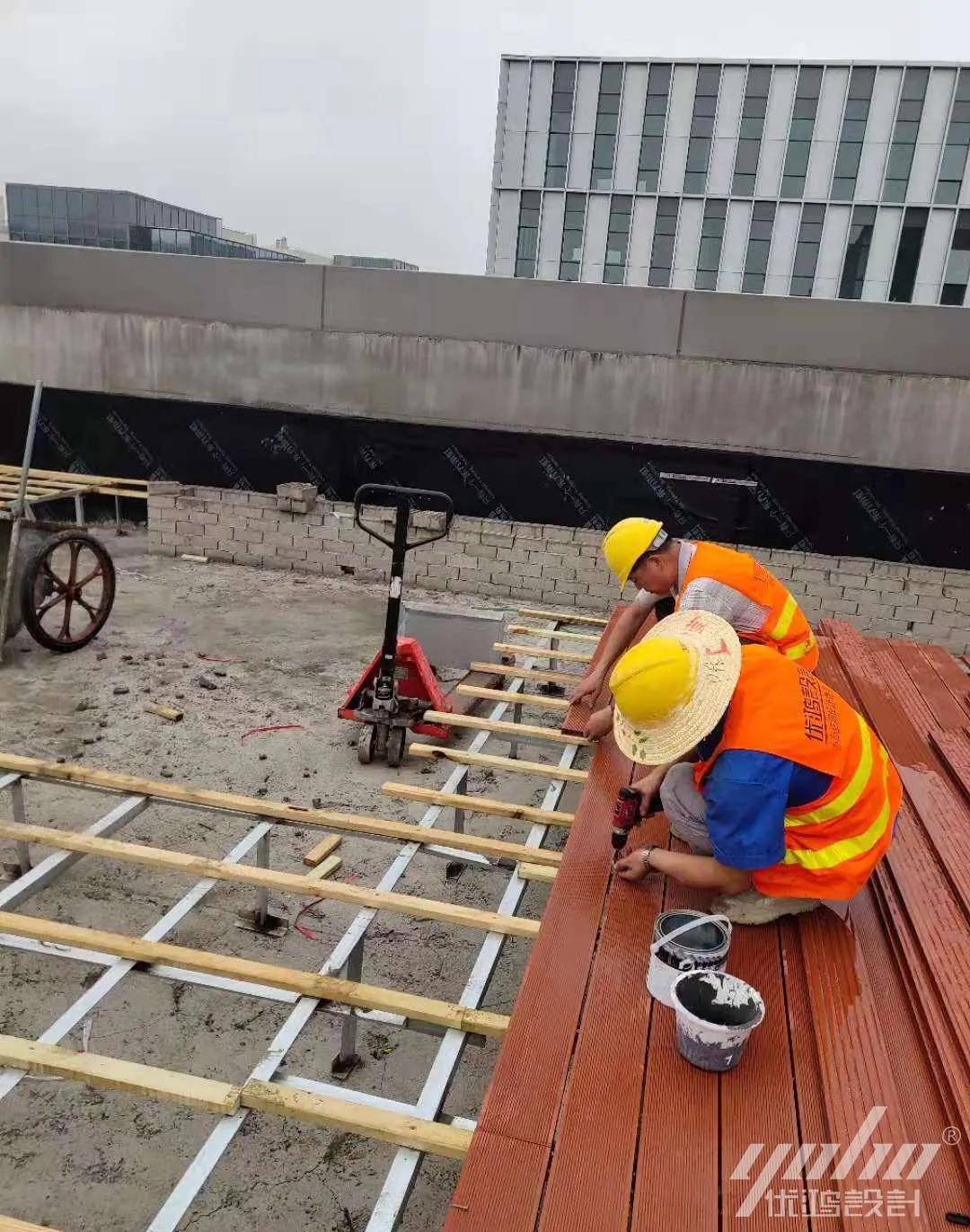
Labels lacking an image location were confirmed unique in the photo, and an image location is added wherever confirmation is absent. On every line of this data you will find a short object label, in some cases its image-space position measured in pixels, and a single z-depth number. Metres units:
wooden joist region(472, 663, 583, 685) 5.55
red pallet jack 5.51
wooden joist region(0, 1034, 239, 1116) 2.25
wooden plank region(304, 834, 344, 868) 4.49
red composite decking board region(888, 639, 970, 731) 4.80
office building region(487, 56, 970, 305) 33.53
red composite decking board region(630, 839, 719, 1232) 1.89
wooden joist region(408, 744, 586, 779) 4.19
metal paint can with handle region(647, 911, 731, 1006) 2.48
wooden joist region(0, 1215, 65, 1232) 1.91
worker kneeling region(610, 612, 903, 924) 2.53
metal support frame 2.06
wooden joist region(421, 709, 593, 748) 4.68
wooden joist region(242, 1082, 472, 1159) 2.12
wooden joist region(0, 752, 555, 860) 3.60
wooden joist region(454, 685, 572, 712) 5.04
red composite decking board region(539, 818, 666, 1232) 1.91
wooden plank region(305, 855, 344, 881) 4.39
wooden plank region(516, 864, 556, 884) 3.35
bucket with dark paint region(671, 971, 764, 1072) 2.20
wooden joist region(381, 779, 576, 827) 3.80
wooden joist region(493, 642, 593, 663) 5.72
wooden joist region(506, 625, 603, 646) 6.22
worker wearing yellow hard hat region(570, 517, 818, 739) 4.13
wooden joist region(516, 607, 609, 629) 6.46
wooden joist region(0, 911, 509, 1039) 2.56
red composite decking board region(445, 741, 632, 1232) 1.91
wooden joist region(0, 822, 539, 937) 3.07
